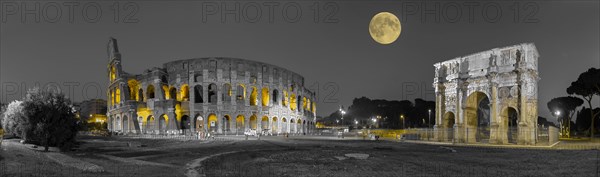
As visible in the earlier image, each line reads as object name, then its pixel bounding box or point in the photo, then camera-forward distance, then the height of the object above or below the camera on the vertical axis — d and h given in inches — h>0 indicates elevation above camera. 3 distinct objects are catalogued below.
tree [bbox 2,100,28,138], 757.3 -35.4
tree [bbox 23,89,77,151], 752.3 -32.2
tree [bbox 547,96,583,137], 2315.5 -36.5
